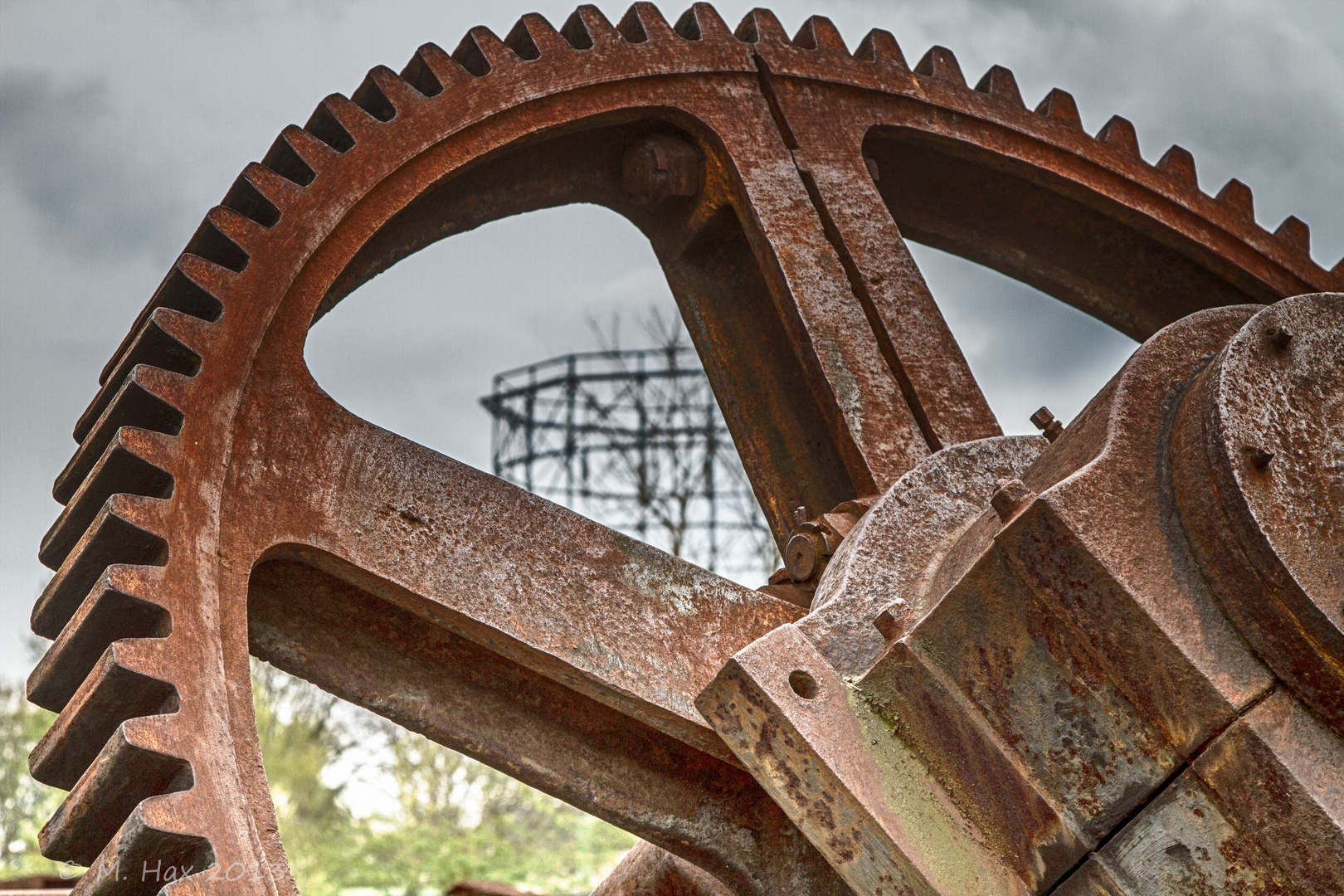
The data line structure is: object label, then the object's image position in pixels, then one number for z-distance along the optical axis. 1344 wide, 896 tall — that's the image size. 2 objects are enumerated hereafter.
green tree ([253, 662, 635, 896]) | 14.45
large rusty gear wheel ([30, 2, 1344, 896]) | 2.09
